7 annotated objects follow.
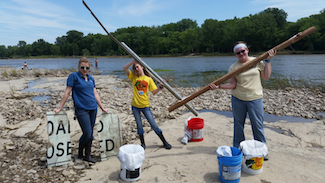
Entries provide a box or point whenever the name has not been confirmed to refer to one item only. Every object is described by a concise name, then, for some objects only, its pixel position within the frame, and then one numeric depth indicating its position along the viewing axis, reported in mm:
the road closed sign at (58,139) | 3938
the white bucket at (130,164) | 3346
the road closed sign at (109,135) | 4289
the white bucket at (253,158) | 3449
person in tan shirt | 3711
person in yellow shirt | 4347
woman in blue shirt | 3760
